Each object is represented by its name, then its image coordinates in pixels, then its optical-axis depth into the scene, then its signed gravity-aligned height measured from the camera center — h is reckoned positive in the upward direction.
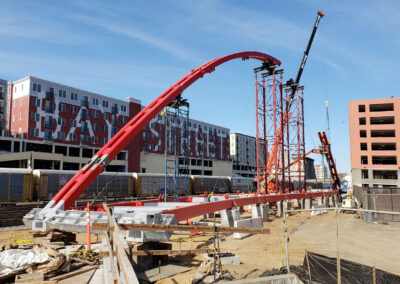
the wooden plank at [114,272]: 4.20 -1.49
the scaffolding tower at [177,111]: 24.55 +5.37
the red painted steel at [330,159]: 47.91 +2.13
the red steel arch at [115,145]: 13.22 +1.45
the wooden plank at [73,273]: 7.91 -2.79
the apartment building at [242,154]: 118.12 +7.45
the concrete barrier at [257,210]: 25.05 -3.20
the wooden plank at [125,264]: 3.31 -1.13
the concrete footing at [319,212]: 32.91 -4.46
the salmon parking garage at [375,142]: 58.81 +5.90
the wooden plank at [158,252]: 10.55 -2.84
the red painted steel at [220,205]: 14.16 -2.09
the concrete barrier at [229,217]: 20.23 -3.00
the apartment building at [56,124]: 52.03 +9.27
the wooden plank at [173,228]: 8.71 -1.66
